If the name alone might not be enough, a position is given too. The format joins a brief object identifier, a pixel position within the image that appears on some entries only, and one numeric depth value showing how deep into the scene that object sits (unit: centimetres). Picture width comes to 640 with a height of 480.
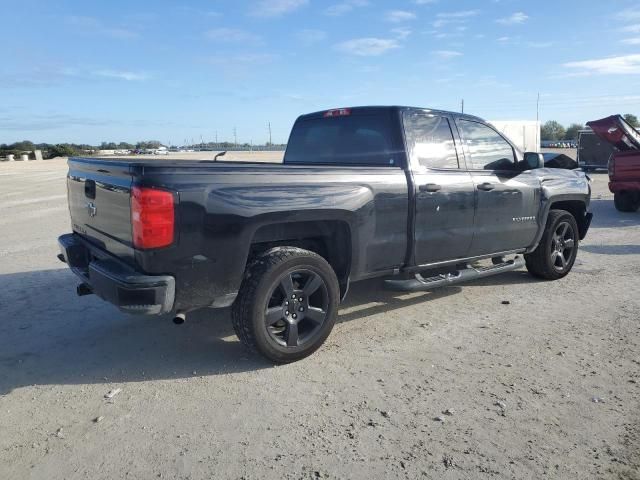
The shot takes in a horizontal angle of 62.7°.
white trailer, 3238
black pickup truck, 336
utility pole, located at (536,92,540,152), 3400
